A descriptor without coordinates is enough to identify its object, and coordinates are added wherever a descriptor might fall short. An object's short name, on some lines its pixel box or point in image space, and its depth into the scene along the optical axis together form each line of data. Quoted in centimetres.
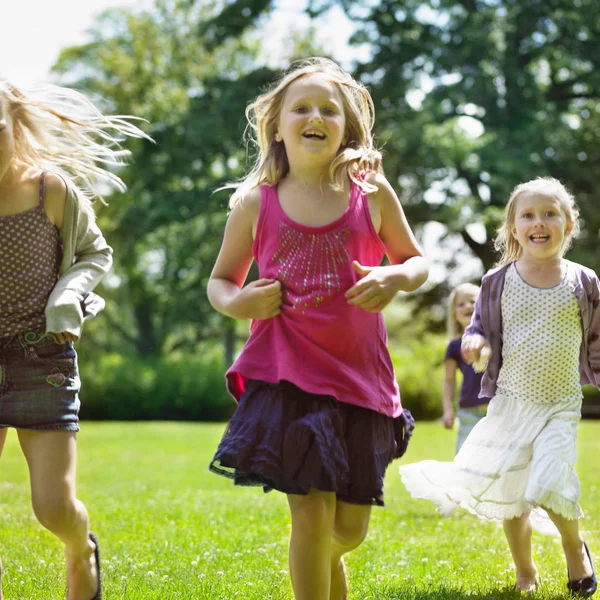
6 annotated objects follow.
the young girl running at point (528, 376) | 429
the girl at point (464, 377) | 652
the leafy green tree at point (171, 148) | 2464
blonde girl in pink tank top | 323
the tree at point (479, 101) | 2170
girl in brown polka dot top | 329
